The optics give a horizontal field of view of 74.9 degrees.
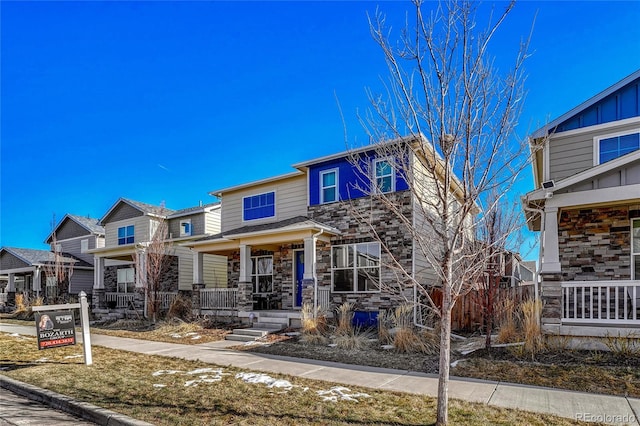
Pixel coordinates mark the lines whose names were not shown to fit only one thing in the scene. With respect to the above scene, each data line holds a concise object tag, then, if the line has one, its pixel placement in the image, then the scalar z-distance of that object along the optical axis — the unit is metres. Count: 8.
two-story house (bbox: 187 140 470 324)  13.93
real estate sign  8.57
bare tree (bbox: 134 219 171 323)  17.59
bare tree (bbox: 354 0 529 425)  4.73
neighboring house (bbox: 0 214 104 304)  27.55
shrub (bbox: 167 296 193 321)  16.70
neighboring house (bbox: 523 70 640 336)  8.99
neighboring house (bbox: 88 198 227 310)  22.47
